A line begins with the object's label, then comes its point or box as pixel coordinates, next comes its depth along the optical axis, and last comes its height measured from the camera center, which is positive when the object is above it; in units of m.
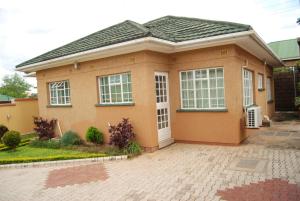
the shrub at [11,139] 10.84 -1.52
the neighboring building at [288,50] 20.86 +3.58
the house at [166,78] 8.88 +0.71
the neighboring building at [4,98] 24.45 +0.41
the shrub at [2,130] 13.41 -1.40
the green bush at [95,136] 10.37 -1.47
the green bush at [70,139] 11.20 -1.69
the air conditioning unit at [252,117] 9.71 -0.90
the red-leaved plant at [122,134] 8.95 -1.24
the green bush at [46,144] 11.17 -1.90
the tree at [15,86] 45.81 +2.95
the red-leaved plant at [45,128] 12.55 -1.31
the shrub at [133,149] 8.78 -1.74
